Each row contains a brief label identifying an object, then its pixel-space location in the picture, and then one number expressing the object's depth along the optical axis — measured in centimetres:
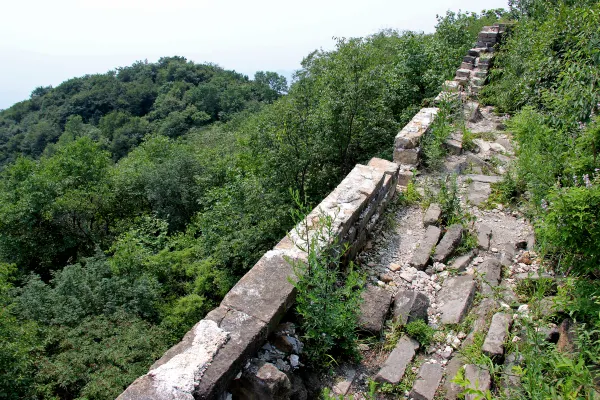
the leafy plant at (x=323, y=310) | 267
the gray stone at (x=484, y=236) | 394
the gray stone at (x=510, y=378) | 229
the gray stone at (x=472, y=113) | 698
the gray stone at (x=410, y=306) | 306
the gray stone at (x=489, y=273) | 335
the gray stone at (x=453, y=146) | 577
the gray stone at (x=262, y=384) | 238
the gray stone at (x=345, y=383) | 264
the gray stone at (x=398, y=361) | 267
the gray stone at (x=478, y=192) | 473
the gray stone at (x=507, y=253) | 366
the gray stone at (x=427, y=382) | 255
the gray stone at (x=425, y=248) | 374
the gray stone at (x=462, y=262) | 366
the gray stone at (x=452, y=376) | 253
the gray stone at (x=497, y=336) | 263
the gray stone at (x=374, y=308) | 301
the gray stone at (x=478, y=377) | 241
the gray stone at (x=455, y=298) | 310
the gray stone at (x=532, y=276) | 319
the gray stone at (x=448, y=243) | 378
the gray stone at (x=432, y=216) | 423
